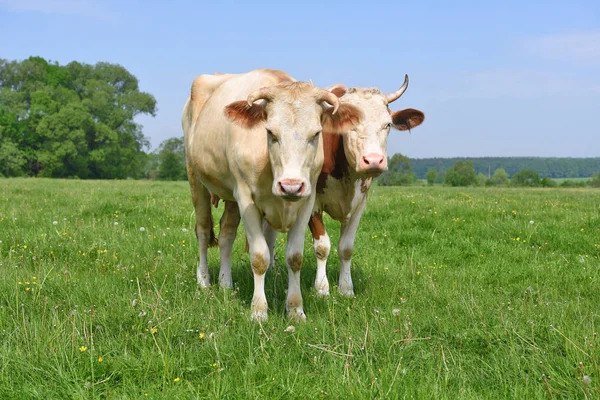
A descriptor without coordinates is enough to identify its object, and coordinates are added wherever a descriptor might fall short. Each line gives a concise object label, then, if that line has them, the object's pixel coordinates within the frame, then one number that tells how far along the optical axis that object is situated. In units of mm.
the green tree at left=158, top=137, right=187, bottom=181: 82125
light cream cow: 4527
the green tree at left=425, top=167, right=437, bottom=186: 124175
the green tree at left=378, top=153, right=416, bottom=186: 92738
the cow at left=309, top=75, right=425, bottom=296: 5367
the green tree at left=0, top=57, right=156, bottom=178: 57906
